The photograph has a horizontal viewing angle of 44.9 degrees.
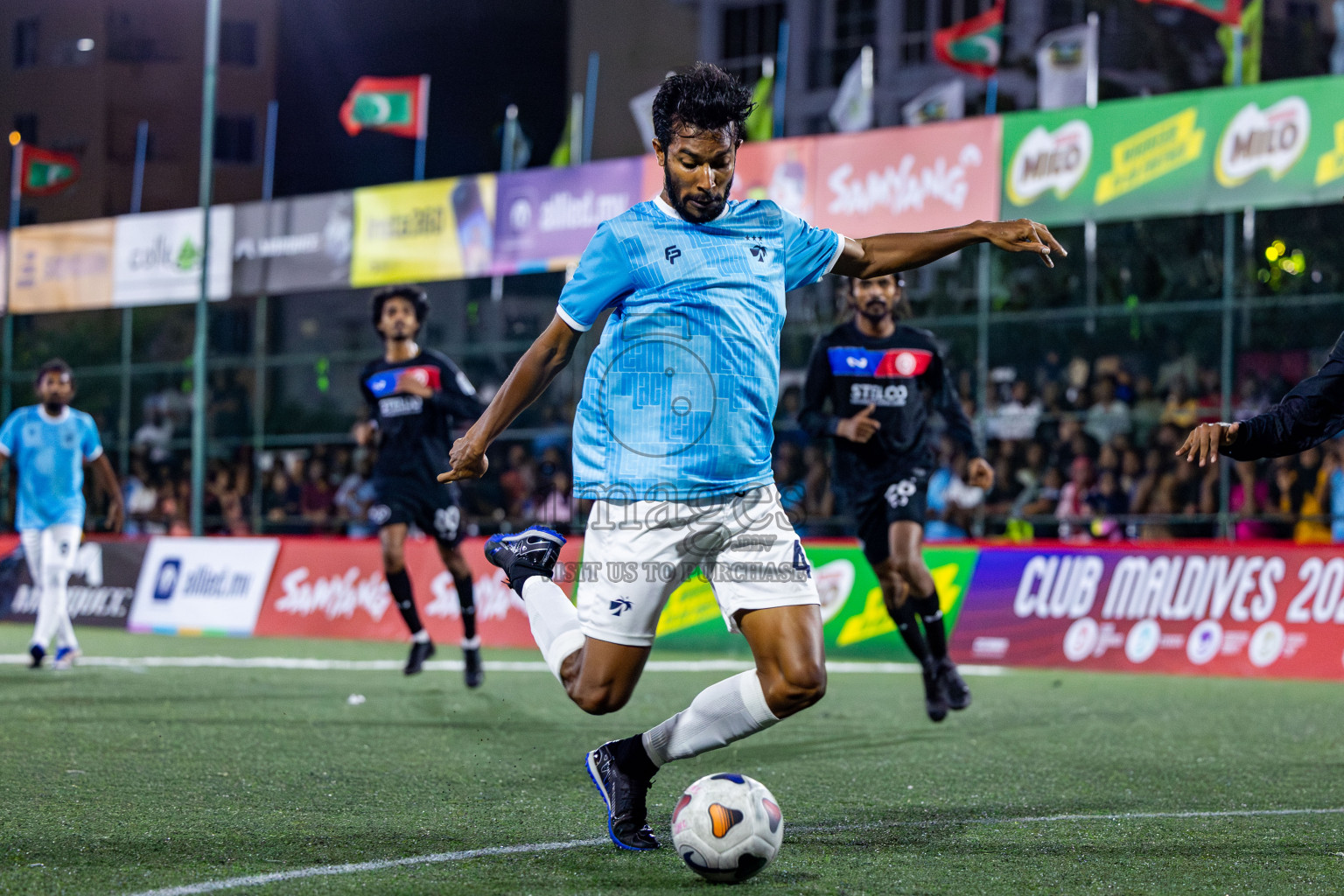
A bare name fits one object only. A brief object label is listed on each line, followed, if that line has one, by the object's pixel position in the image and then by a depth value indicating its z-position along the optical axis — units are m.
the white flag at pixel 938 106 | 18.08
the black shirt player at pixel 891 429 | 8.52
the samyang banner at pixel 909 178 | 15.85
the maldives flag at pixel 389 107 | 22.89
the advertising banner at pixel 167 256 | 21.95
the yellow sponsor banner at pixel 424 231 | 19.47
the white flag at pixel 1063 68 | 17.58
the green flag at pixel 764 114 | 18.81
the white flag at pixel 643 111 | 18.94
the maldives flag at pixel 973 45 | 18.64
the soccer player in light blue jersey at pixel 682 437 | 4.54
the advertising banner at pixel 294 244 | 20.69
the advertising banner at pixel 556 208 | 18.39
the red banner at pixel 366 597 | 15.54
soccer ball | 4.26
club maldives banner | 12.05
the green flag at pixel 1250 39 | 16.25
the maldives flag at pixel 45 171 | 26.52
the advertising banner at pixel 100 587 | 17.70
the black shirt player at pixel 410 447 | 10.24
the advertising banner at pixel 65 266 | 23.08
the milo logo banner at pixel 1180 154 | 14.02
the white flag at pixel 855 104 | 18.77
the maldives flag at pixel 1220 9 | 16.34
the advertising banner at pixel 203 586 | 17.03
